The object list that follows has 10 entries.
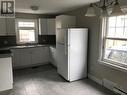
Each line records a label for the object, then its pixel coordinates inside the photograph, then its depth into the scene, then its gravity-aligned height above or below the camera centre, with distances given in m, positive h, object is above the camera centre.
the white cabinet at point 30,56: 4.40 -0.69
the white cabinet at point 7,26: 4.21 +0.47
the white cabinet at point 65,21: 3.83 +0.60
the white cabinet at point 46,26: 5.03 +0.57
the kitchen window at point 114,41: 2.68 -0.05
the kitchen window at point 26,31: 4.95 +0.36
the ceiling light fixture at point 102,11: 1.47 +0.39
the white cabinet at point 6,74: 2.84 -0.87
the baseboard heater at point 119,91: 2.67 -1.23
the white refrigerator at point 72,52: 3.26 -0.39
